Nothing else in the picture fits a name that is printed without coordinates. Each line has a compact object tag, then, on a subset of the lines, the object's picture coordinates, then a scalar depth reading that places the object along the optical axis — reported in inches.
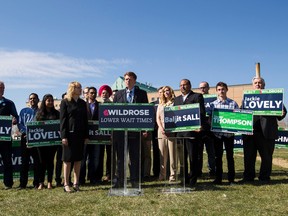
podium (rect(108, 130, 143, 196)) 267.9
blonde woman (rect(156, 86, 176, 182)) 287.0
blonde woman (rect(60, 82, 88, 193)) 273.0
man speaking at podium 269.9
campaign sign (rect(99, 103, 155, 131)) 258.7
